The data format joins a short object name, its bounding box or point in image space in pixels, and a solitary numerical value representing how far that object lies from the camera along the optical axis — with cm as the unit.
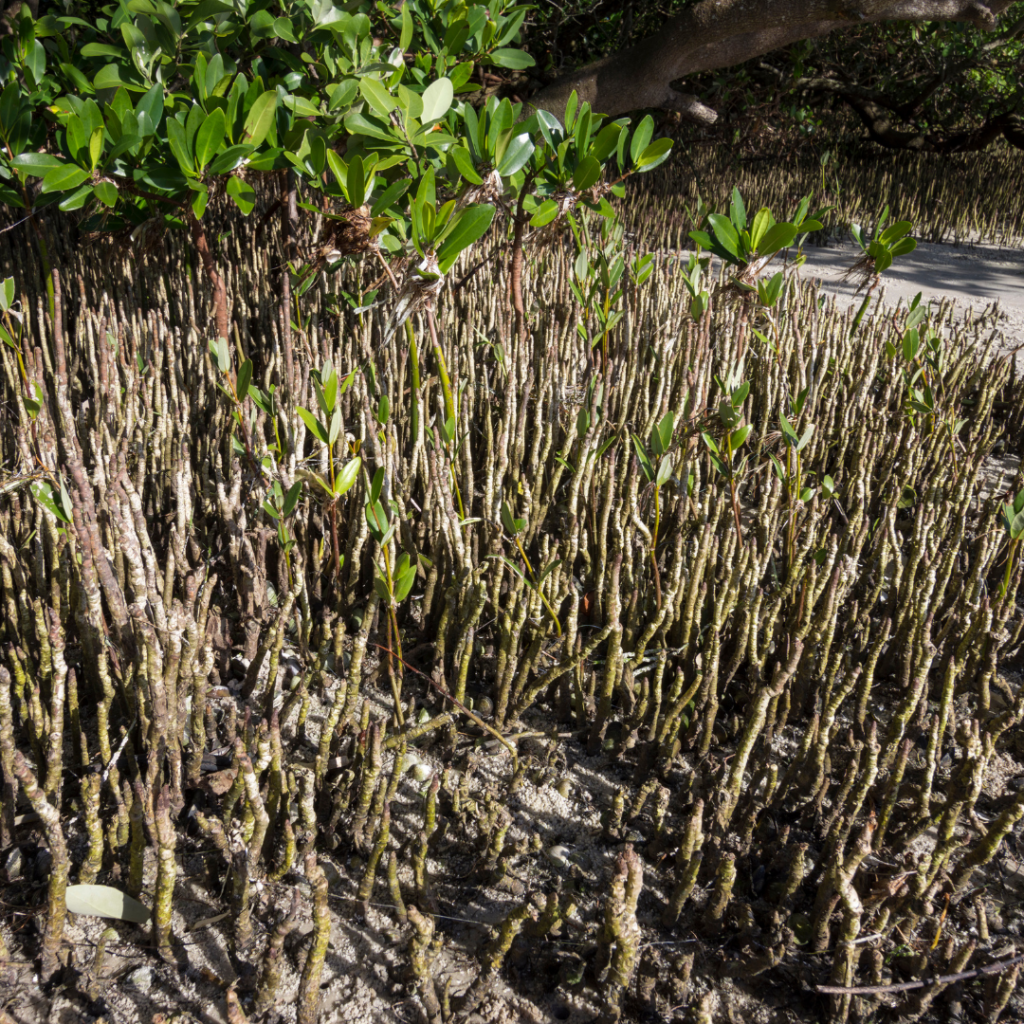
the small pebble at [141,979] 95
